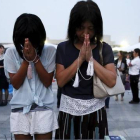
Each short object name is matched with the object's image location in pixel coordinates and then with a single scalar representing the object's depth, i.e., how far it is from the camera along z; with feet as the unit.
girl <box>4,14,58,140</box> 6.33
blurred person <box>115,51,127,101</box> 28.02
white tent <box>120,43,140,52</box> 48.04
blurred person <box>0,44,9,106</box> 23.95
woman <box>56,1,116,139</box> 6.41
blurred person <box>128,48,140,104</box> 26.32
